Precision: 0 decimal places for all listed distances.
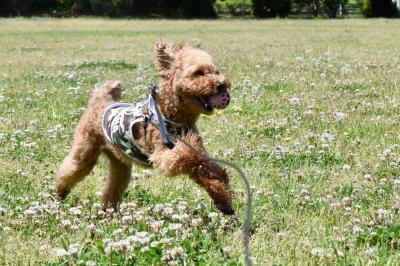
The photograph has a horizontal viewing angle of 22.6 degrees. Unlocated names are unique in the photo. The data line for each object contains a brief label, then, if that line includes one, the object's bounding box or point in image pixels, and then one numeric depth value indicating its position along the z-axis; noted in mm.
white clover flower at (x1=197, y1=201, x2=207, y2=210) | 8033
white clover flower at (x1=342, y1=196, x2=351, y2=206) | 8275
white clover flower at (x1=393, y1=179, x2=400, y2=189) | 9038
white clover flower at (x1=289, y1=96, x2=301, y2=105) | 16398
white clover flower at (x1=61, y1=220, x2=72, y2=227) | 7285
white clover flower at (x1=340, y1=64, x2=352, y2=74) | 22653
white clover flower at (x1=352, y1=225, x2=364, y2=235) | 6969
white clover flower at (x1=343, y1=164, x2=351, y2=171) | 10438
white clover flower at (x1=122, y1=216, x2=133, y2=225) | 7159
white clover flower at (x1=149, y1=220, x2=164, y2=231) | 6873
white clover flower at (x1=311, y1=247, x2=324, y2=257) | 6279
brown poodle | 7386
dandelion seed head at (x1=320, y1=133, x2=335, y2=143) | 12517
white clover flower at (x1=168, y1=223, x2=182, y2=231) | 6755
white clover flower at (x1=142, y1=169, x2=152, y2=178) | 10407
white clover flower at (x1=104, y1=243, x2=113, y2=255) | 5948
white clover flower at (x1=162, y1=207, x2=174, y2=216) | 7624
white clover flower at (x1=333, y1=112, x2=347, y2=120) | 14481
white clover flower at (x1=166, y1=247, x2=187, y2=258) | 5963
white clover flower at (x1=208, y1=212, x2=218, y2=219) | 7436
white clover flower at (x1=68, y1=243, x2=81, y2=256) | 5992
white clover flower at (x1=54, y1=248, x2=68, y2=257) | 6015
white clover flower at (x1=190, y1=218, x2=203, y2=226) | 7077
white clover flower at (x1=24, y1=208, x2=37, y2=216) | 7669
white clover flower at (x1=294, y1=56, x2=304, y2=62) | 27474
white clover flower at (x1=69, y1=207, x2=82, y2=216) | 7688
